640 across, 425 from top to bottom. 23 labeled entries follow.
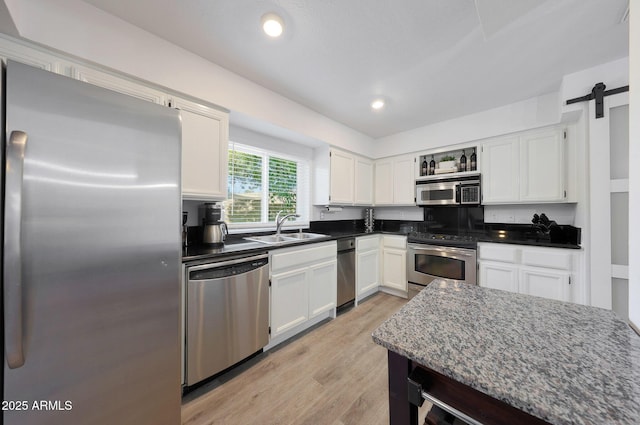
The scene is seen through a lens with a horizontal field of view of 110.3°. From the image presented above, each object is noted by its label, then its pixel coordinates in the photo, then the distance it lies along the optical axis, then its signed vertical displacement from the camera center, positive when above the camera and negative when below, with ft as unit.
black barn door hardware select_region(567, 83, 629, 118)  6.22 +3.34
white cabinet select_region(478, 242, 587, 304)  6.98 -1.93
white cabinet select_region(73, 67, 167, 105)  4.50 +2.79
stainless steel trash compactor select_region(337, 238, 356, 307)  9.11 -2.44
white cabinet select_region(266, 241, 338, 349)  6.84 -2.54
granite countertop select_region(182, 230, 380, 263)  5.20 -0.98
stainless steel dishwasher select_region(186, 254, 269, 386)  5.04 -2.53
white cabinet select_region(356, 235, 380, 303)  9.95 -2.46
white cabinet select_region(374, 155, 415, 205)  11.35 +1.72
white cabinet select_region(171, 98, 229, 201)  5.80 +1.70
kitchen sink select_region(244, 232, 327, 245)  8.31 -0.96
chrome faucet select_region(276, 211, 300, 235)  8.93 -0.35
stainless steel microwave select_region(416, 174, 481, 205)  9.48 +1.04
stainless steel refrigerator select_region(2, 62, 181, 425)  2.90 -0.63
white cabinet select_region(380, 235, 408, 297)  10.52 -2.49
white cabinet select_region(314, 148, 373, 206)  10.21 +1.70
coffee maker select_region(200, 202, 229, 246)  6.68 -0.44
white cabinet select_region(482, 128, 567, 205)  7.84 +1.72
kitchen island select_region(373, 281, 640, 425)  1.48 -1.22
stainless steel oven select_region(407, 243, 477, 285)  8.64 -2.09
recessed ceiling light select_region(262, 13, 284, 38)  4.75 +4.11
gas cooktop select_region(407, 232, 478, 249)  8.70 -1.08
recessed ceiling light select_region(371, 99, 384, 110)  8.30 +4.15
